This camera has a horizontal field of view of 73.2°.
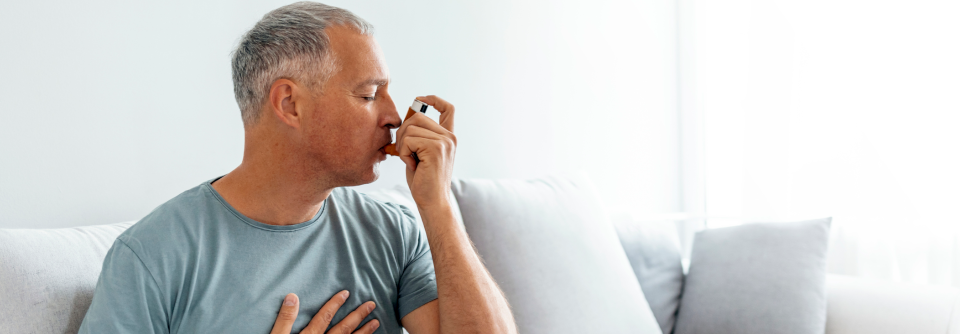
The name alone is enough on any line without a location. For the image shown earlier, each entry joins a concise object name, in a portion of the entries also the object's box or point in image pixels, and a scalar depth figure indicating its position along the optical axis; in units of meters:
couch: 1.47
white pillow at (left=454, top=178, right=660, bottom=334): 1.46
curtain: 2.09
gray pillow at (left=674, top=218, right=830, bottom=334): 1.64
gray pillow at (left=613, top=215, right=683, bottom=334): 1.86
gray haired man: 0.89
